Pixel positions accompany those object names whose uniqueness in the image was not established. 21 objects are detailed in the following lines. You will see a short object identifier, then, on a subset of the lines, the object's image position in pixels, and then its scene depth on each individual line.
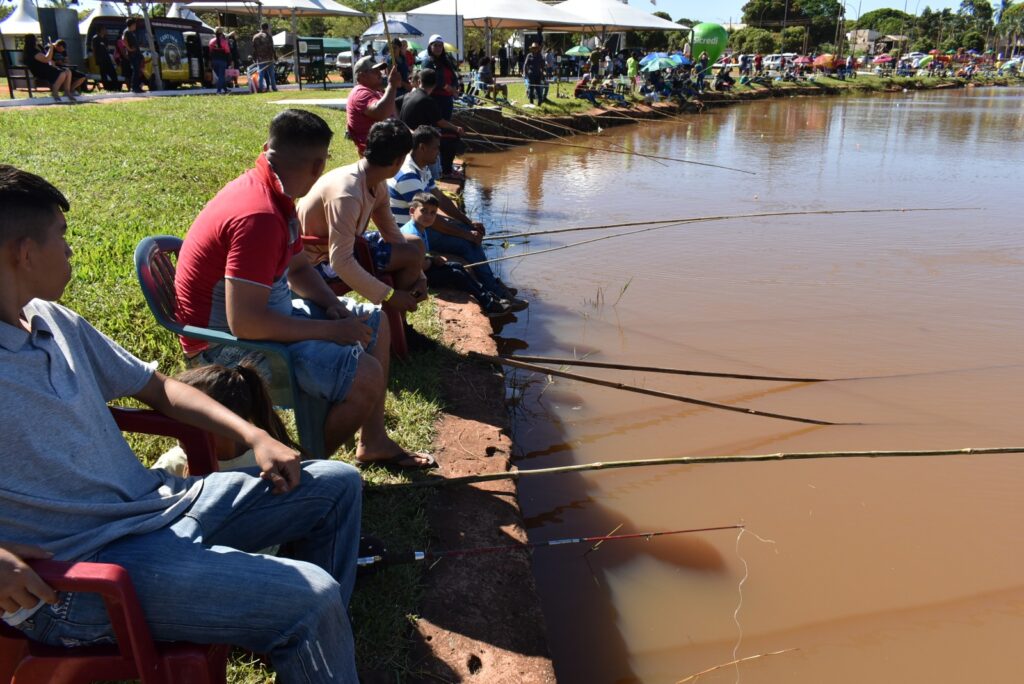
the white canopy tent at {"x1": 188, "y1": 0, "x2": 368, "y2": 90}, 20.45
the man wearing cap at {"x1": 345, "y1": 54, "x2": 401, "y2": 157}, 6.85
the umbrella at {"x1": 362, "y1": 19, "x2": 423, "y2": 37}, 20.48
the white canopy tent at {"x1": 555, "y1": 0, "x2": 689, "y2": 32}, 23.58
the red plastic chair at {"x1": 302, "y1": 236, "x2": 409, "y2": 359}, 3.92
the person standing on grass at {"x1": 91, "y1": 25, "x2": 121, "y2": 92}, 16.66
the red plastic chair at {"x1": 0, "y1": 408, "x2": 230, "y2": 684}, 1.48
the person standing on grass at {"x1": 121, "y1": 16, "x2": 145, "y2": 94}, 15.98
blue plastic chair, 2.68
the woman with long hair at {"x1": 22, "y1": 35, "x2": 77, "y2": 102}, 12.91
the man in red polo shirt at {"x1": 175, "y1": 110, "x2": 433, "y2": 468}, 2.58
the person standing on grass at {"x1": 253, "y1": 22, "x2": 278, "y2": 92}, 18.72
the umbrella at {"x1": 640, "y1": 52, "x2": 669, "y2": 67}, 25.35
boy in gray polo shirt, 1.58
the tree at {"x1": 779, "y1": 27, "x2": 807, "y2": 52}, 56.03
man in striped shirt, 5.32
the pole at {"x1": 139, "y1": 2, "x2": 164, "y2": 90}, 16.02
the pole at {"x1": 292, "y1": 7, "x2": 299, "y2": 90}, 20.39
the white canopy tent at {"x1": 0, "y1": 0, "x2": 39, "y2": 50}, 19.83
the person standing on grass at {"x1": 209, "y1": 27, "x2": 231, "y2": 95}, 16.67
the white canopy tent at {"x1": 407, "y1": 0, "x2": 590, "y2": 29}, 19.64
